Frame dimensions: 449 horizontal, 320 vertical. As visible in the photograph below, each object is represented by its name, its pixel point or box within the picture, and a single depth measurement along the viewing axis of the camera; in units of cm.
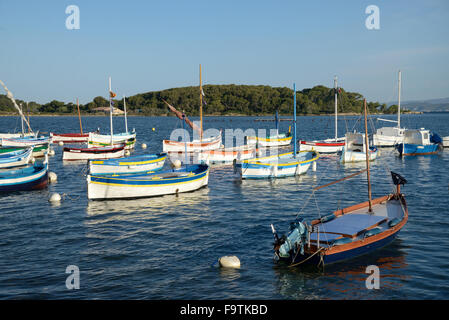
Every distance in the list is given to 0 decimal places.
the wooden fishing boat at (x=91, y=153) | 5141
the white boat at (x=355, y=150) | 4903
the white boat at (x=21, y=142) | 5926
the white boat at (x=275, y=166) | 3812
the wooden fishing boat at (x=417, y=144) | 5544
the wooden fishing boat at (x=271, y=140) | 6700
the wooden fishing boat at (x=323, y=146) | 5538
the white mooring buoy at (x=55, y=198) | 3034
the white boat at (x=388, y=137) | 6285
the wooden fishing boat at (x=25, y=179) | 3285
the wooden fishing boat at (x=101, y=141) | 6016
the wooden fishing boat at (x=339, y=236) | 1733
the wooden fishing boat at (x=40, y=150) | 5528
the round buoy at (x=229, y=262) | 1788
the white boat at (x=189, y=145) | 5859
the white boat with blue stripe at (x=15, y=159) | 4378
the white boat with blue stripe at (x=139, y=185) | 2970
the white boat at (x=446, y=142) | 6365
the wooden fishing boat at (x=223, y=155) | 4803
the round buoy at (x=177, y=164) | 4634
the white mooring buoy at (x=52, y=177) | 3869
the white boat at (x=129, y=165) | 3894
